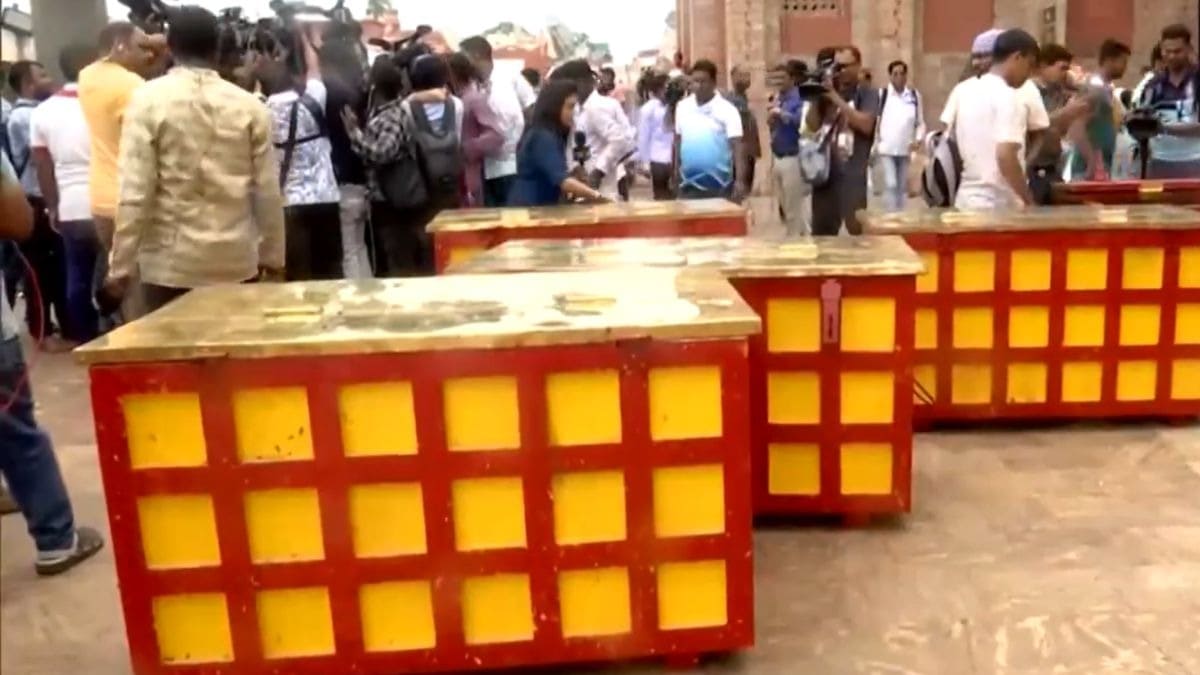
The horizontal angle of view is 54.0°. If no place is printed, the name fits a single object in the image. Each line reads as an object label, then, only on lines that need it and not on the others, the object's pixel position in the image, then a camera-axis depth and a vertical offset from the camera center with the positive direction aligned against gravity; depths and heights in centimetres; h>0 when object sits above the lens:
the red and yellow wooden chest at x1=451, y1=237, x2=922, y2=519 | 325 -90
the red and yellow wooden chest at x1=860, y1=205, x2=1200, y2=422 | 416 -97
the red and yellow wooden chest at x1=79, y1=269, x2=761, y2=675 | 236 -84
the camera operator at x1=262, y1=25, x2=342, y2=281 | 521 -37
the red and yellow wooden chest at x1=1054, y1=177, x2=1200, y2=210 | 515 -69
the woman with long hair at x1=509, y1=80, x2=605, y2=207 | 531 -42
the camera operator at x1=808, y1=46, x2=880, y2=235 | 650 -62
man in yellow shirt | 436 -6
